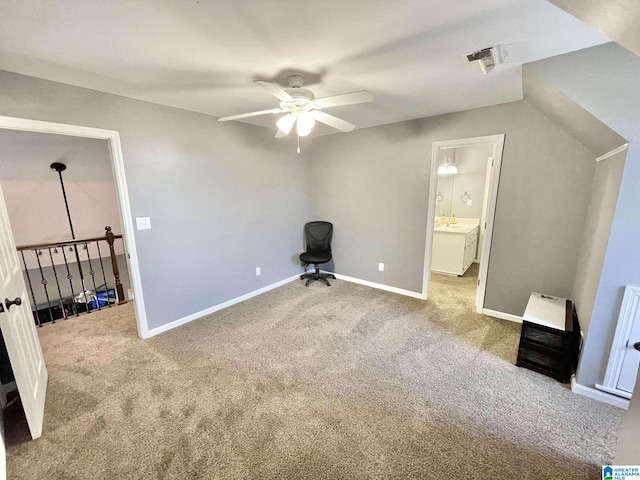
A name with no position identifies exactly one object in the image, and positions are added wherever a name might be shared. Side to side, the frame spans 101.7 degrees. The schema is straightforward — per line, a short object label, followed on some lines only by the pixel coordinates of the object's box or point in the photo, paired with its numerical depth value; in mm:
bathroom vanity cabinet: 4281
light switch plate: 2566
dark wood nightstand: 2027
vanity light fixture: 4777
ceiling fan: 1705
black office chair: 4254
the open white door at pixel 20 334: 1544
